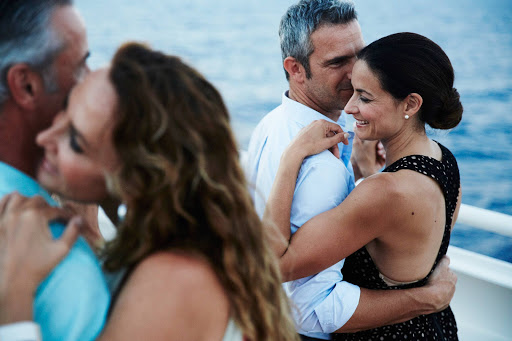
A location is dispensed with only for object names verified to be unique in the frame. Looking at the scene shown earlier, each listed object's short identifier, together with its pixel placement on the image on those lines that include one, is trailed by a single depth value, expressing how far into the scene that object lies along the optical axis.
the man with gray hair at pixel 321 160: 3.06
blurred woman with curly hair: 2.62
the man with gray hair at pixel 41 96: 2.62
